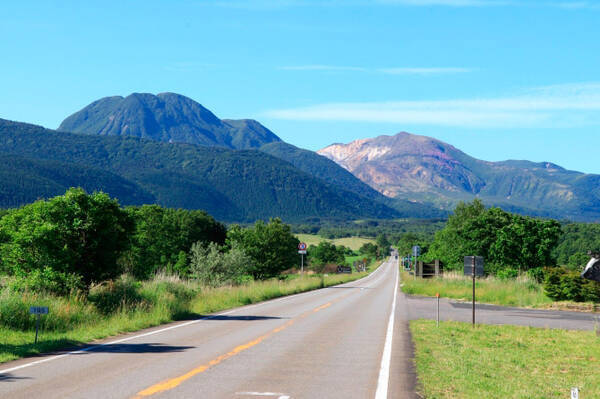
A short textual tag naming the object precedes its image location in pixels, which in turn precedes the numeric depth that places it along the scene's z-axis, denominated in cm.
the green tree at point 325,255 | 15562
